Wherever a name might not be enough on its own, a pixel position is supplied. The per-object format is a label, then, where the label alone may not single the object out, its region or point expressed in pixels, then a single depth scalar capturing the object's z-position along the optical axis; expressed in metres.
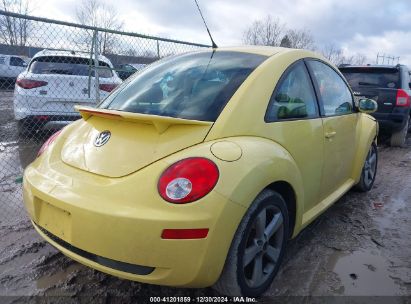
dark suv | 6.96
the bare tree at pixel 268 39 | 46.97
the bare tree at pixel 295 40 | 48.34
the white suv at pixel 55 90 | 5.80
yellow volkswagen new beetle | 1.89
